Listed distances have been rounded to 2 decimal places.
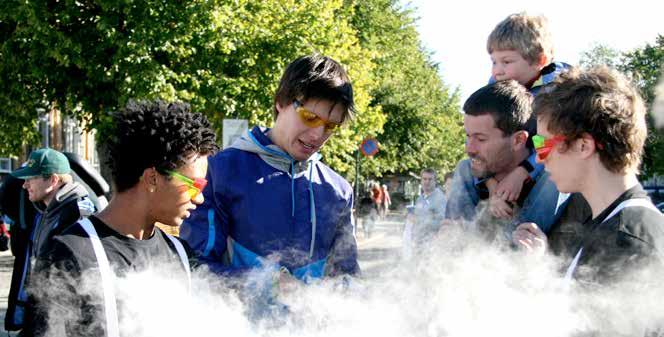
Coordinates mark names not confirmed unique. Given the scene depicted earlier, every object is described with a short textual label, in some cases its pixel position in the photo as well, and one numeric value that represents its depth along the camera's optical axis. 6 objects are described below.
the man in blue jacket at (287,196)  3.32
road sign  22.81
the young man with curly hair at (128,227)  2.33
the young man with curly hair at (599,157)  2.39
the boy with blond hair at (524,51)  3.66
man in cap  6.07
